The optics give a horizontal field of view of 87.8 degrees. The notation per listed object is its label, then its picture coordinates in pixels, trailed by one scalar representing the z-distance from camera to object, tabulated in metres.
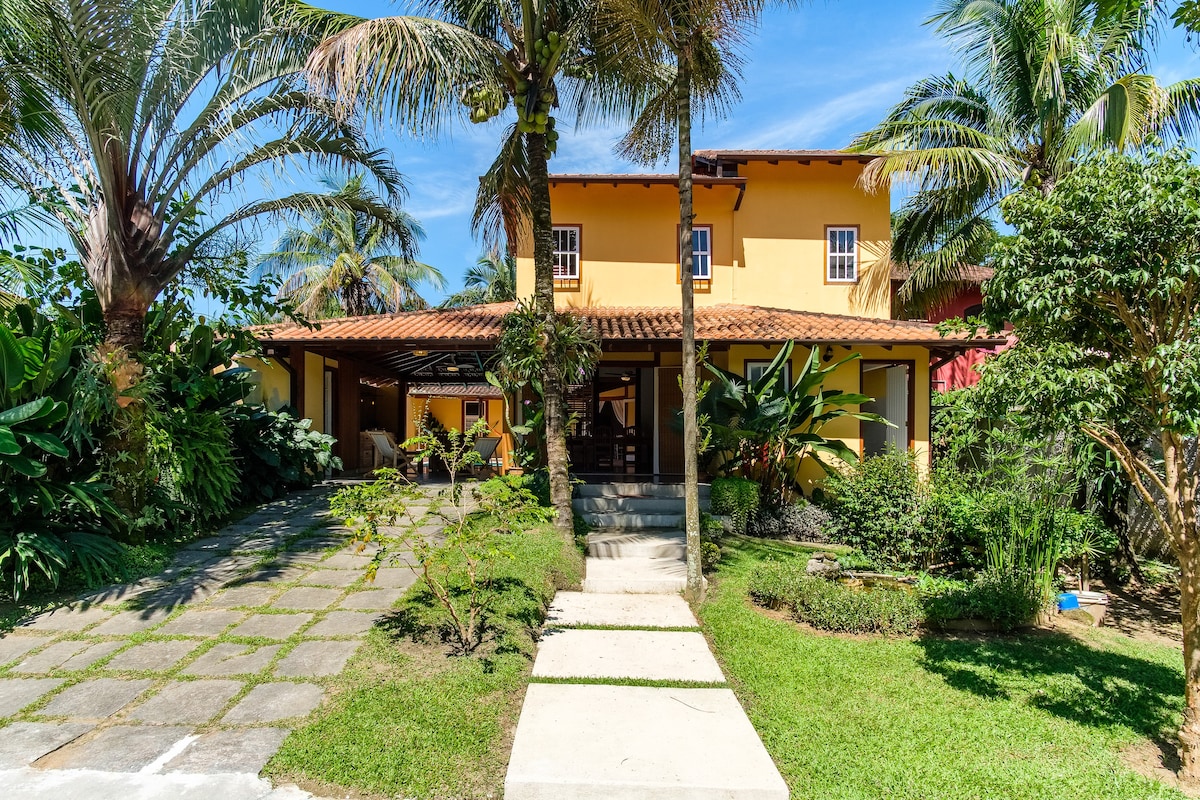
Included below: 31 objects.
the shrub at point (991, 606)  6.15
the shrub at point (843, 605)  6.11
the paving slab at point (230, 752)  3.41
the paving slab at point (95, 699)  3.98
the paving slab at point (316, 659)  4.54
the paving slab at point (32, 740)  3.48
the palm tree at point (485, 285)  35.38
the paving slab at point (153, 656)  4.62
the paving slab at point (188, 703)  3.94
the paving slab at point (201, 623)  5.25
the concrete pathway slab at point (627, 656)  4.94
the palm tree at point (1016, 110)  9.91
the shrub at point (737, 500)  9.95
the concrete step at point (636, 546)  8.62
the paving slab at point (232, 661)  4.56
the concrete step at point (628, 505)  10.41
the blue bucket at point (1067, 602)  6.78
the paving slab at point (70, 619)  5.30
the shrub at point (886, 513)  8.20
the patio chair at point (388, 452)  14.58
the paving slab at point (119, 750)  3.44
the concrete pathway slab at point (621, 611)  6.20
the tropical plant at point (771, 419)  10.42
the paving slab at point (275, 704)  3.93
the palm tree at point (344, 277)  22.91
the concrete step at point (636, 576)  7.34
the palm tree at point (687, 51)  6.69
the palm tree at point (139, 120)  6.39
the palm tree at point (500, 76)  6.85
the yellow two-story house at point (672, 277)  13.42
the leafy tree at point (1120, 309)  3.46
